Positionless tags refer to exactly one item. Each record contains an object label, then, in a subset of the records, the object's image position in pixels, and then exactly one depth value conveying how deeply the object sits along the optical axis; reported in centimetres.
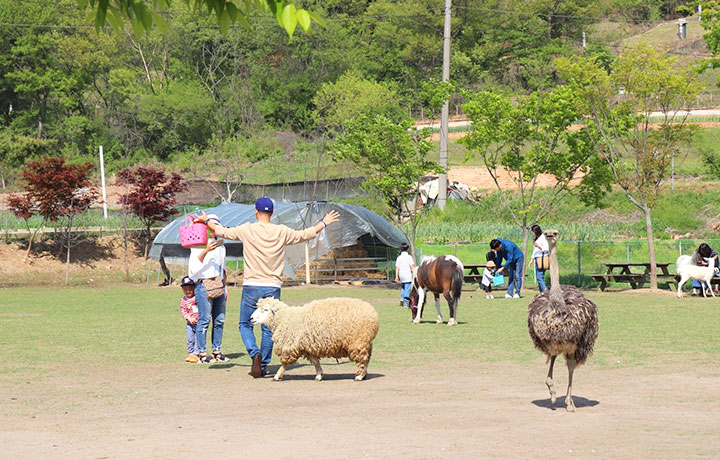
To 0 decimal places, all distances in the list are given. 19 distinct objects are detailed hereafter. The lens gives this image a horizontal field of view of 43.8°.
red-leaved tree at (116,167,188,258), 4450
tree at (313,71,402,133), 7312
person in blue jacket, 2772
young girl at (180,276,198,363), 1334
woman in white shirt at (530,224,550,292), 2578
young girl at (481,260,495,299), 2762
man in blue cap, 1169
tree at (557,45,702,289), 3011
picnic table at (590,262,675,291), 3161
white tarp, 3894
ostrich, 932
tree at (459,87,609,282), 3309
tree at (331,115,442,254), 3516
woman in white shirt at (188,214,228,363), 1286
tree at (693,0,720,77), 2997
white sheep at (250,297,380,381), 1133
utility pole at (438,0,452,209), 4148
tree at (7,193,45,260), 4262
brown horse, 1928
